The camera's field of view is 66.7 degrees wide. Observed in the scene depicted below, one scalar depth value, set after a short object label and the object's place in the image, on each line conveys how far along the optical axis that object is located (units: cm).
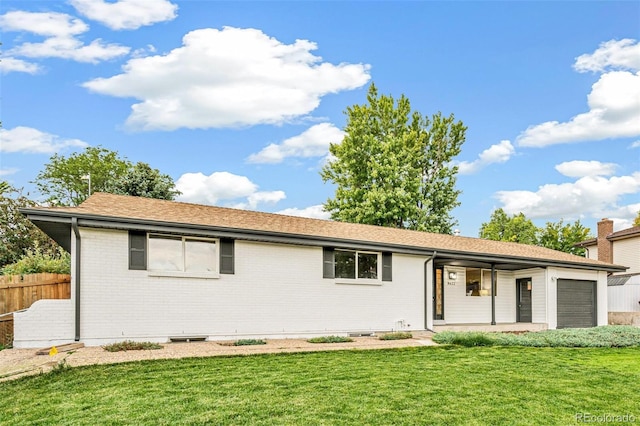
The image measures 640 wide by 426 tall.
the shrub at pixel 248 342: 1172
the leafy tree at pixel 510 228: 4934
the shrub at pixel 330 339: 1286
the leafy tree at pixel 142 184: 2673
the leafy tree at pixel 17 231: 3078
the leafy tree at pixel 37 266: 1817
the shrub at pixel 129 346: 1046
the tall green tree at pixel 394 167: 3031
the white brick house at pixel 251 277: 1125
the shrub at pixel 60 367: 798
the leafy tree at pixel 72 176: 4075
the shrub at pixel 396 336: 1380
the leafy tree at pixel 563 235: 4606
